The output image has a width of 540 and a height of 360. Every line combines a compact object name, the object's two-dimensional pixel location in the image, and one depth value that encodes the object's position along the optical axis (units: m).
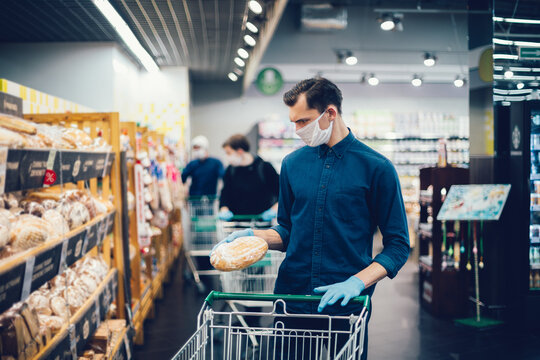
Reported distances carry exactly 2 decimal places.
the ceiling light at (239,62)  9.38
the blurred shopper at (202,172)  6.80
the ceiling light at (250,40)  7.45
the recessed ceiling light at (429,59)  9.02
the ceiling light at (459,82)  10.91
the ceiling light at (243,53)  8.51
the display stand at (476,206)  4.51
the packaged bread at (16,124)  1.99
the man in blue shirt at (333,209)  1.87
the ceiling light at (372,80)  10.41
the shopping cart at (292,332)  1.52
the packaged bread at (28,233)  1.89
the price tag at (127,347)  3.15
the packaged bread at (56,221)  2.24
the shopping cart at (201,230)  5.65
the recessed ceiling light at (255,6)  5.84
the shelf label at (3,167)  1.58
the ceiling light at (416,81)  10.57
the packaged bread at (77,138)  2.88
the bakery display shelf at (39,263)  1.64
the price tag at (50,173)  2.02
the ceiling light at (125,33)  5.10
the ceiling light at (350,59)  8.83
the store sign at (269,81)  9.23
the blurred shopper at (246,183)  4.61
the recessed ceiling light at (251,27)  6.75
